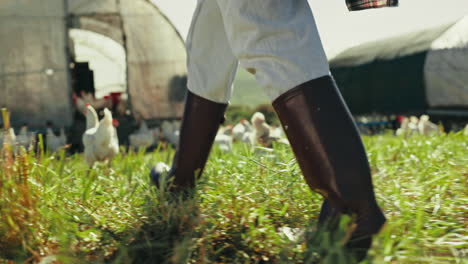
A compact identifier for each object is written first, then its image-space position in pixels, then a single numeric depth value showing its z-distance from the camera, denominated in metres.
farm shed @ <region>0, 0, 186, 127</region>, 5.95
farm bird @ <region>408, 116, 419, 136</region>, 5.69
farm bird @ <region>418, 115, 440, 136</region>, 5.48
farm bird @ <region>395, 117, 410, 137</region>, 5.95
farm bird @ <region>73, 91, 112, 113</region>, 6.23
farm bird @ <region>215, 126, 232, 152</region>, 3.97
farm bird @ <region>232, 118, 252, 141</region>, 5.04
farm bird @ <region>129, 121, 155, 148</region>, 5.40
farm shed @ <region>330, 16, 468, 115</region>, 7.05
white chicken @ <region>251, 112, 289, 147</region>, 3.51
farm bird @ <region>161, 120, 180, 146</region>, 6.06
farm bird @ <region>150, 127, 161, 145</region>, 6.31
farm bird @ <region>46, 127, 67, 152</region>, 4.81
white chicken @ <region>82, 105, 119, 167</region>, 3.17
